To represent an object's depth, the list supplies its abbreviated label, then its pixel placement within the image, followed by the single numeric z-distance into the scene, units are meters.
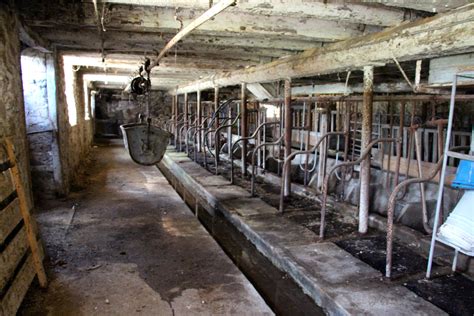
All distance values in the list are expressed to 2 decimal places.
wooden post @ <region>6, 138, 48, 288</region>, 2.74
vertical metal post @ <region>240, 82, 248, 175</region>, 7.08
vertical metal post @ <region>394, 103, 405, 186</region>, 3.98
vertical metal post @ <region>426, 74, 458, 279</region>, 2.52
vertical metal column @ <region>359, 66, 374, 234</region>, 3.77
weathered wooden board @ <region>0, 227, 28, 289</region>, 2.28
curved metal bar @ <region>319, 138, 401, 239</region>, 3.40
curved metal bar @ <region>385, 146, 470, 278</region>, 2.66
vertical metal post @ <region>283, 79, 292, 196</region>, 5.36
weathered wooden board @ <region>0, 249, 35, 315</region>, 2.19
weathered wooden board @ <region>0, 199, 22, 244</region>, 2.40
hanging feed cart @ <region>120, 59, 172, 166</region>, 4.93
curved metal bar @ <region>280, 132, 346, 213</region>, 4.23
